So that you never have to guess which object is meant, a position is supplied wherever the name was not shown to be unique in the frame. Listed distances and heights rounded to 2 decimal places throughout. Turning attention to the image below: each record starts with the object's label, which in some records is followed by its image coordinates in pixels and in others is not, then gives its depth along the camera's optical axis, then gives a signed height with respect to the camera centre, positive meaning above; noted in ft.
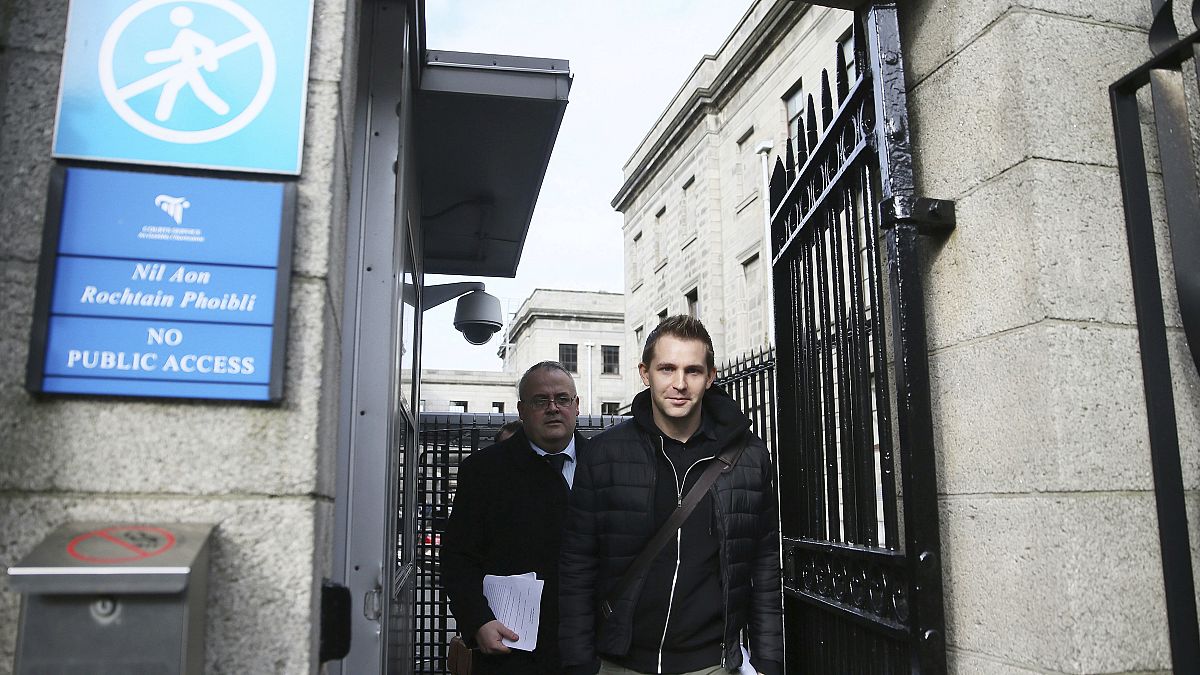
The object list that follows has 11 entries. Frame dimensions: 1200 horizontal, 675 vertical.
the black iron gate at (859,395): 9.28 +0.93
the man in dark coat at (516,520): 13.58 -0.66
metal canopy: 14.64 +6.30
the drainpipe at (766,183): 66.39 +21.19
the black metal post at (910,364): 8.96 +1.11
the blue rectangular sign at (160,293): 6.48 +1.34
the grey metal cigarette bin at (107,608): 5.38 -0.75
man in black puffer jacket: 10.27 -0.75
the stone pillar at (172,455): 6.35 +0.19
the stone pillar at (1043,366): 8.04 +0.98
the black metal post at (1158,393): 7.83 +0.68
